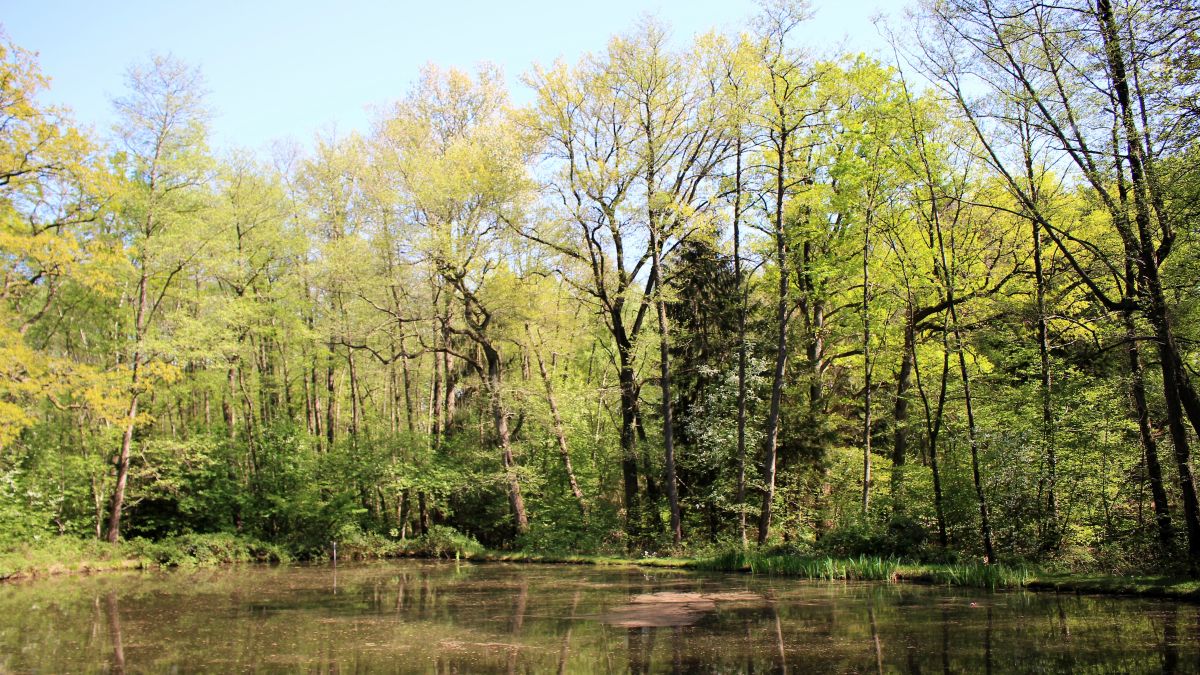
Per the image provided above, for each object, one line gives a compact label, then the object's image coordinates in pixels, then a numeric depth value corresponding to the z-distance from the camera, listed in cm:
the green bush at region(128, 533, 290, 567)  2120
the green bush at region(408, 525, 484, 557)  2342
